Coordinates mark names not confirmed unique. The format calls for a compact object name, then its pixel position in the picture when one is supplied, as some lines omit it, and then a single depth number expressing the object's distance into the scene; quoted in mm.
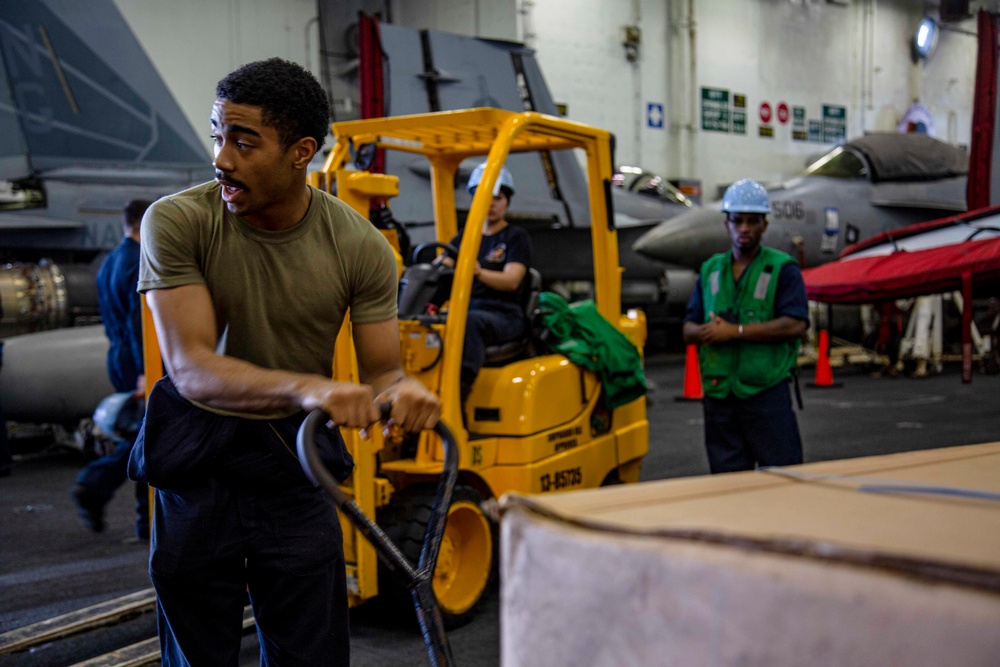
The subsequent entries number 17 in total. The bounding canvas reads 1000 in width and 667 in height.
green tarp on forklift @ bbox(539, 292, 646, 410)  4480
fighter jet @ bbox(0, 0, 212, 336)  9078
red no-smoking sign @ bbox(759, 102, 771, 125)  19172
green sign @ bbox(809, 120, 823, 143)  20078
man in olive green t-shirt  1656
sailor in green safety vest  3770
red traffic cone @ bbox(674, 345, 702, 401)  6655
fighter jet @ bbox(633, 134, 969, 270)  13180
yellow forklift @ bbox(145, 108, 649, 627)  3668
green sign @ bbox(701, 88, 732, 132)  18109
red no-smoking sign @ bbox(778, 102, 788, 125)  19438
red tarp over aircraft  6207
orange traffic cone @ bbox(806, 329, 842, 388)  6785
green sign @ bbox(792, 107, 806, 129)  19719
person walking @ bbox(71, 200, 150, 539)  4754
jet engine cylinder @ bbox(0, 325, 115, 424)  7395
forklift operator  4129
